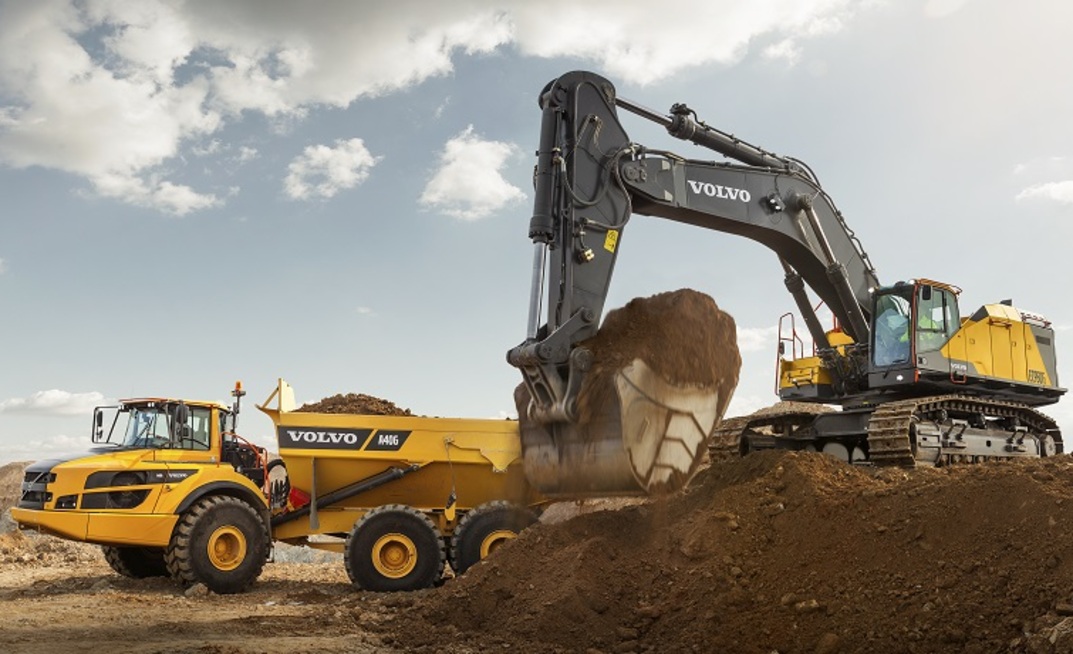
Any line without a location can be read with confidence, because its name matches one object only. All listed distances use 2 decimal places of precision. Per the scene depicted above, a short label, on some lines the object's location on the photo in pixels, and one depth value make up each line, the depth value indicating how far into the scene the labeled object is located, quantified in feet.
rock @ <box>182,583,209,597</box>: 34.86
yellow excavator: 25.30
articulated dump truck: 35.68
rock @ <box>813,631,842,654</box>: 22.00
